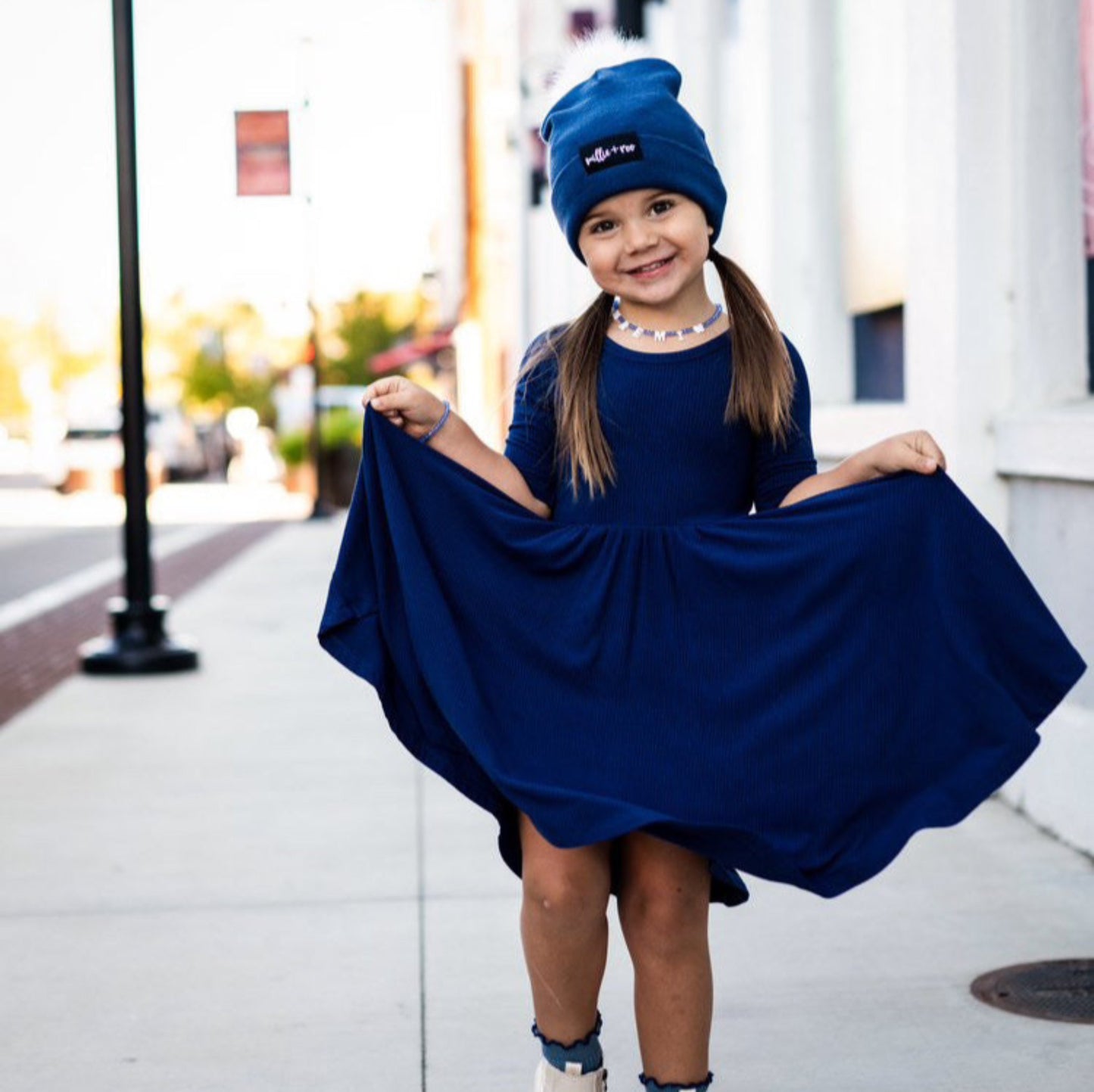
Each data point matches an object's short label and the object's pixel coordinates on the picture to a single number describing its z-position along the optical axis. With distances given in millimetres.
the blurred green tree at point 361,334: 83312
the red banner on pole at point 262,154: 11859
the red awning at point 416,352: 42844
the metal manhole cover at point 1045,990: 4145
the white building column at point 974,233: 6188
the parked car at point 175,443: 45906
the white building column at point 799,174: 8789
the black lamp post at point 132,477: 9836
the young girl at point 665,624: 3080
